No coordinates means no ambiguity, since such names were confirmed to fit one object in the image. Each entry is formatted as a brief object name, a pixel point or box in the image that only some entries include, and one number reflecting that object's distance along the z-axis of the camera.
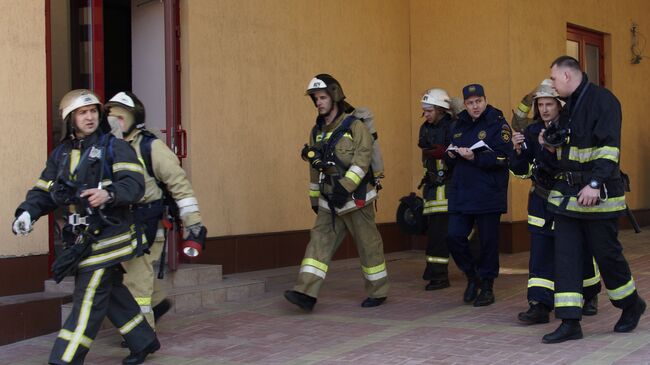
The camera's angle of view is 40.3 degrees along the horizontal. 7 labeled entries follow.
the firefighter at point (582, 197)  6.14
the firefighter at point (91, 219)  5.66
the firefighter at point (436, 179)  8.90
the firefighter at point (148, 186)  6.36
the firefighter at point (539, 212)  6.80
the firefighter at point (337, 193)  7.76
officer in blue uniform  7.82
